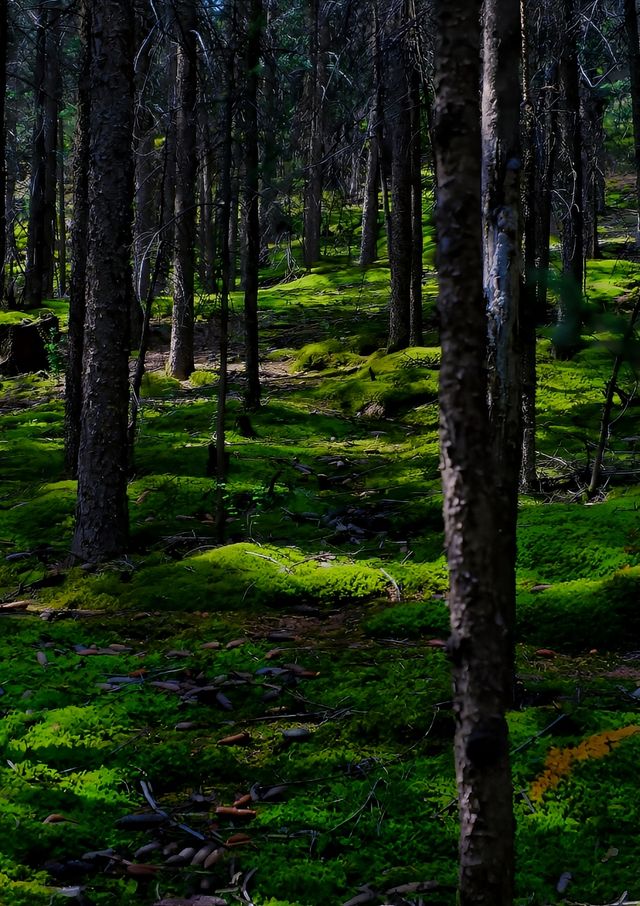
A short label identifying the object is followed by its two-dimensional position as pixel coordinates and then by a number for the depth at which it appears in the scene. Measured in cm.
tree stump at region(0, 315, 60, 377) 1619
